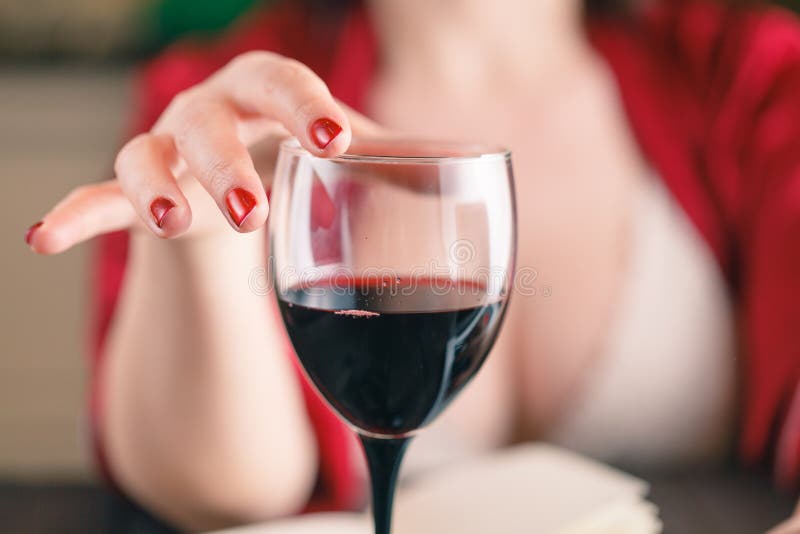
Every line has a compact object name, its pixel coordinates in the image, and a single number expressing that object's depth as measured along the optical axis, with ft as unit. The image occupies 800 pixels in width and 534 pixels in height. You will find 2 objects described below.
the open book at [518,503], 1.80
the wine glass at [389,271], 1.47
